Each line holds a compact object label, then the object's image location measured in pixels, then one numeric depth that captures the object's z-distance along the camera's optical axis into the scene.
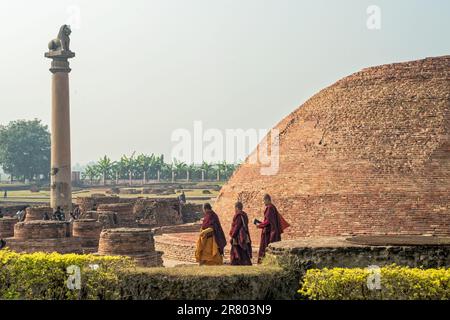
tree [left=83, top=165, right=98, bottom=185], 96.69
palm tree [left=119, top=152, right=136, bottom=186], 94.50
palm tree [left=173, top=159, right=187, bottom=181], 92.94
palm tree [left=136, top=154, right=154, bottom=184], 94.20
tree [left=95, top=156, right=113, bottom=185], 94.56
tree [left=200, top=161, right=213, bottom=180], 90.60
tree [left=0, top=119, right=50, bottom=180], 91.56
